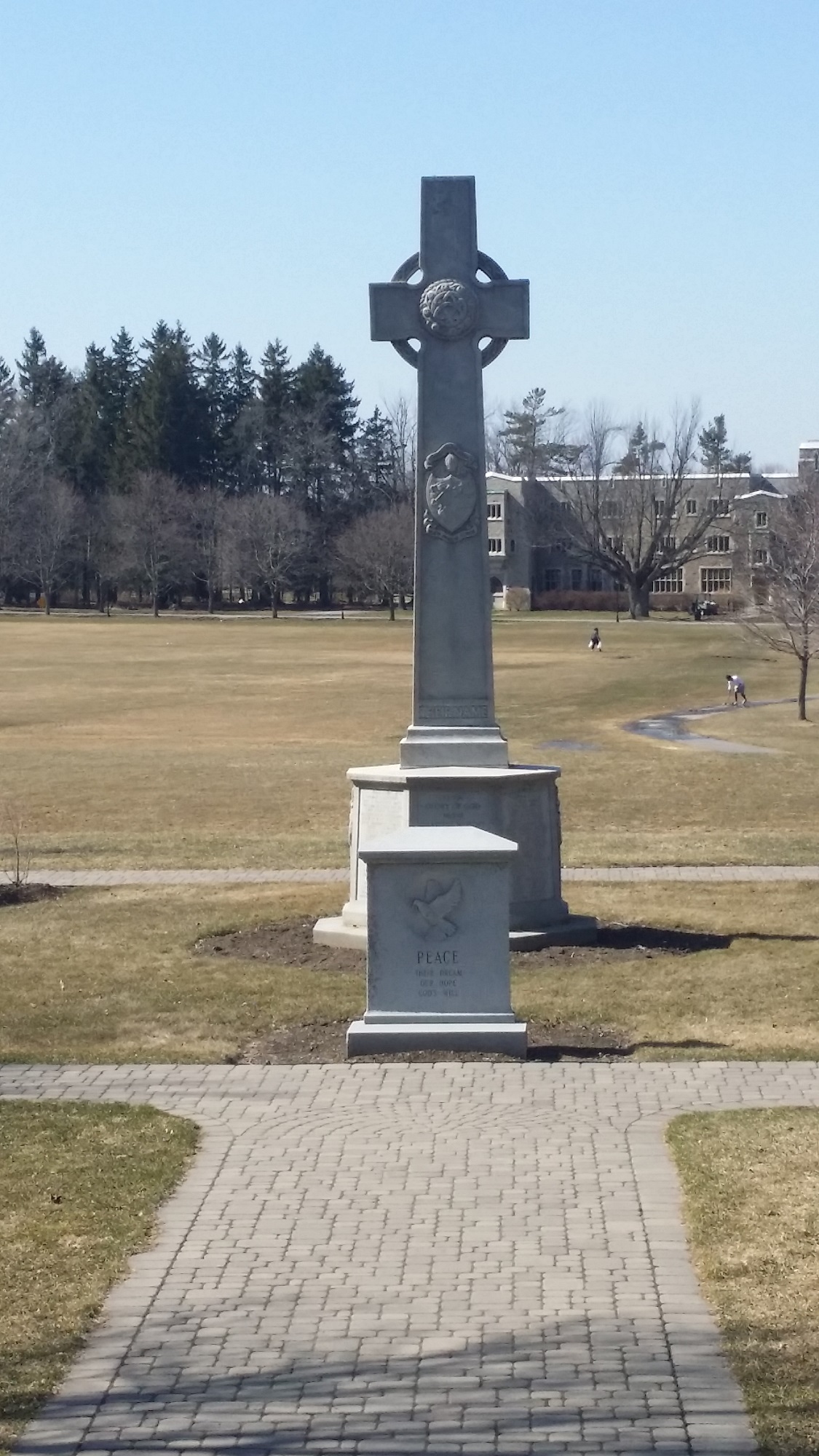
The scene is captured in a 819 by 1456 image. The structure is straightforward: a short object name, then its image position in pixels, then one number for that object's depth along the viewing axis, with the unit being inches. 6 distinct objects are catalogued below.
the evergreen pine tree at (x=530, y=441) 5123.0
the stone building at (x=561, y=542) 4252.0
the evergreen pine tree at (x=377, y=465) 4549.7
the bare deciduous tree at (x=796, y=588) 1888.5
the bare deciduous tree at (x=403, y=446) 4689.5
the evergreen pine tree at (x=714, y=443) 5438.0
